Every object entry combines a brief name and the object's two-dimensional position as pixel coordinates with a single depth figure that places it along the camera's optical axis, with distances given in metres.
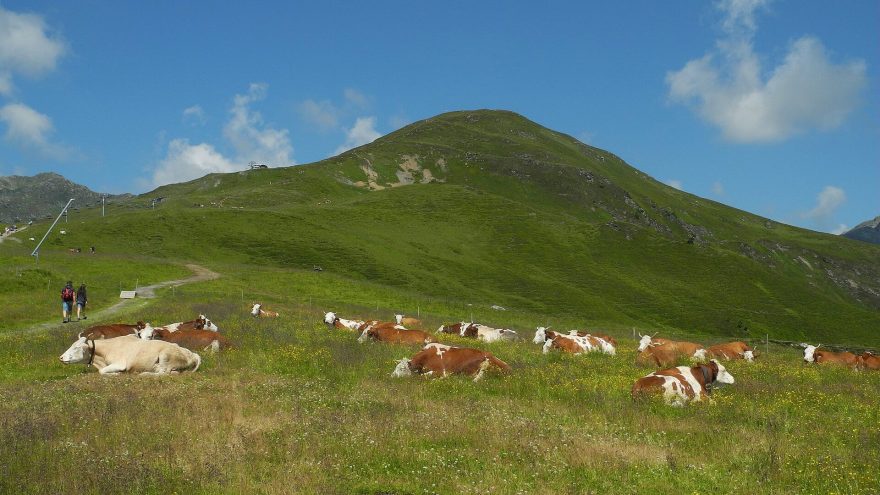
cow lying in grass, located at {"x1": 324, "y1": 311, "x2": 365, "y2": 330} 34.41
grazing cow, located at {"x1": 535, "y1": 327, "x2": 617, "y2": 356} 26.72
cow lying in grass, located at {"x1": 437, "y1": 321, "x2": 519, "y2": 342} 33.12
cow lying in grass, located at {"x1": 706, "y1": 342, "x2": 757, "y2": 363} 28.42
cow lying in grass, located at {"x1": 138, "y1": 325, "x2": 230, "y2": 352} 21.17
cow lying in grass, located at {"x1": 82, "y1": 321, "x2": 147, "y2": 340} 23.00
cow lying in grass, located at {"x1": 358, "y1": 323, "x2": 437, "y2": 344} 25.97
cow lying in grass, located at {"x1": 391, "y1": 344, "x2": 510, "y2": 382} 17.89
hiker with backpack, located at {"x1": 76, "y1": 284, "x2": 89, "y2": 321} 33.22
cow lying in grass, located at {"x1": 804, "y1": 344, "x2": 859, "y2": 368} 28.24
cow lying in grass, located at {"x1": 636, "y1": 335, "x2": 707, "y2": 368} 23.00
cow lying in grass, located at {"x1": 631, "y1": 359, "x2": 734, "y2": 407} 15.14
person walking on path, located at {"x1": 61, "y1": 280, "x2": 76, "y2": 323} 31.03
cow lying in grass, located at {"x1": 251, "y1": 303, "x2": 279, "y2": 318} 37.88
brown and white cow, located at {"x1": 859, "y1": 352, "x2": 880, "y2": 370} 26.42
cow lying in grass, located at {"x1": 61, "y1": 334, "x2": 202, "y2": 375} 17.70
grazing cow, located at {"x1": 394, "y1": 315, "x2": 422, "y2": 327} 39.47
